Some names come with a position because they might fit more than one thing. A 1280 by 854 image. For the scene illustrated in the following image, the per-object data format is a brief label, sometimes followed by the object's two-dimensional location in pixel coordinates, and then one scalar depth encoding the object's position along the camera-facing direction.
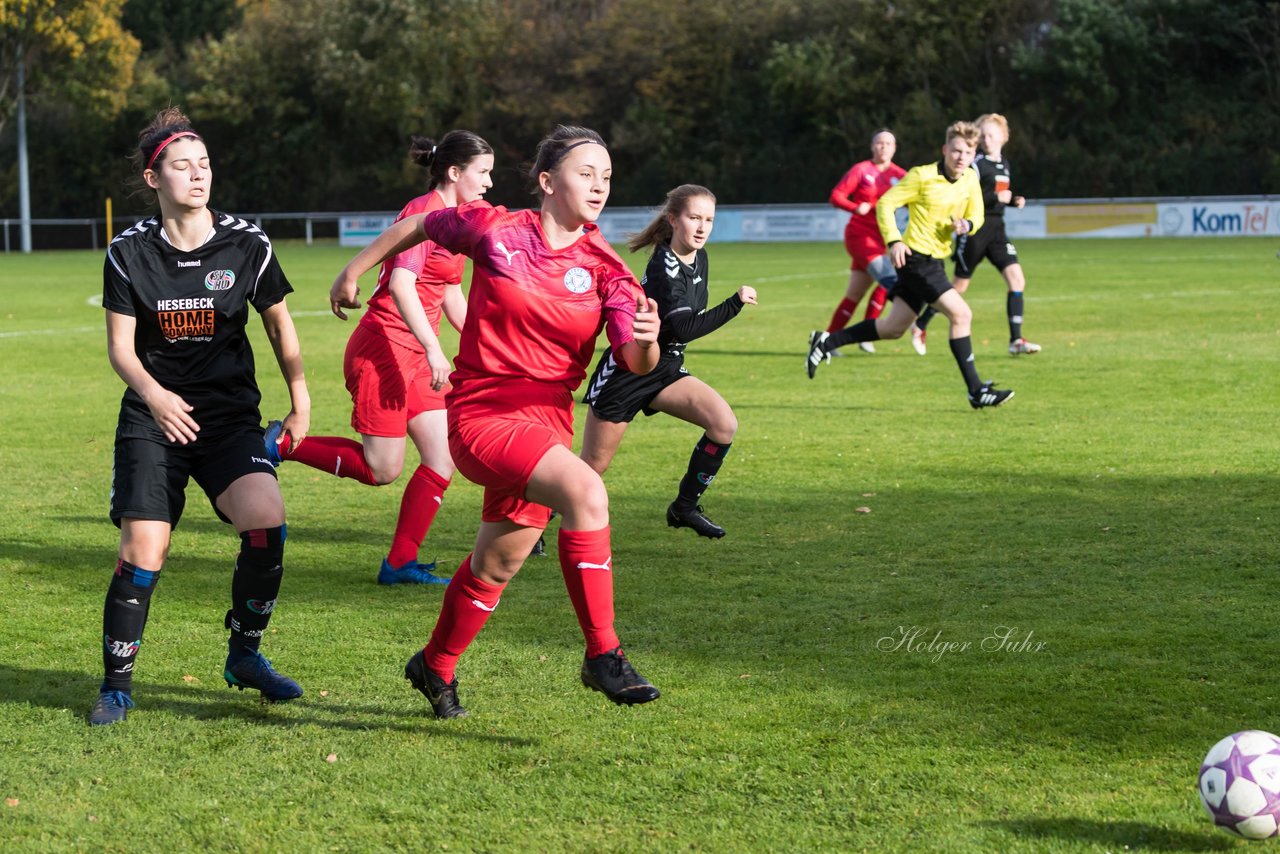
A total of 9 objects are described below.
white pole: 97.00
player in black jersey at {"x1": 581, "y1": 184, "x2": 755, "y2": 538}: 14.14
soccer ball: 7.19
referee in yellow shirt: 22.27
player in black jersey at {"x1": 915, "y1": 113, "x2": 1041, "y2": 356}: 28.83
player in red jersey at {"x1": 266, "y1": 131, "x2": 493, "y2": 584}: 13.10
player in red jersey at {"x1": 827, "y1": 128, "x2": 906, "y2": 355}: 30.53
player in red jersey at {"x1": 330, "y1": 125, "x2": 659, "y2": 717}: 8.77
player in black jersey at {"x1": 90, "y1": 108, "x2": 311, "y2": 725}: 9.51
